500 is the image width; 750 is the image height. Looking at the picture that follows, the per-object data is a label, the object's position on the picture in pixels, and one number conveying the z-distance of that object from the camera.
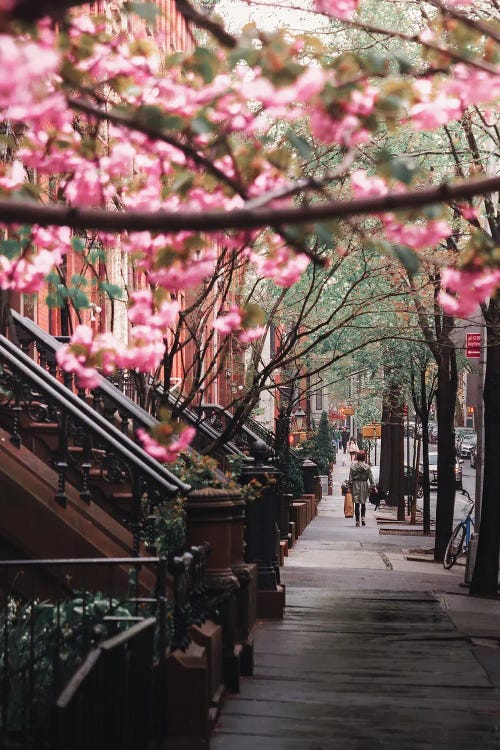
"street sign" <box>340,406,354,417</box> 73.05
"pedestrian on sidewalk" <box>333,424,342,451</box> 122.46
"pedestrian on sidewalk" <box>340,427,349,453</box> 117.71
